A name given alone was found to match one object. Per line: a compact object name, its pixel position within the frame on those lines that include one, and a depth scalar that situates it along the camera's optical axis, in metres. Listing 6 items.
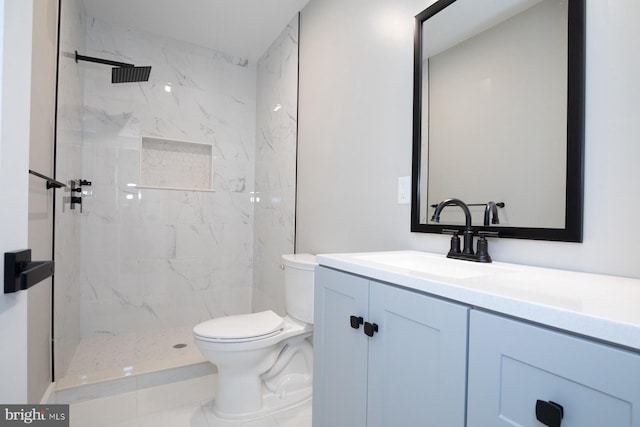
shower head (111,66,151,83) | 2.15
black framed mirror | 0.91
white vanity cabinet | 0.67
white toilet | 1.65
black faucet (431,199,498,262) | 1.07
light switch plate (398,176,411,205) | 1.41
